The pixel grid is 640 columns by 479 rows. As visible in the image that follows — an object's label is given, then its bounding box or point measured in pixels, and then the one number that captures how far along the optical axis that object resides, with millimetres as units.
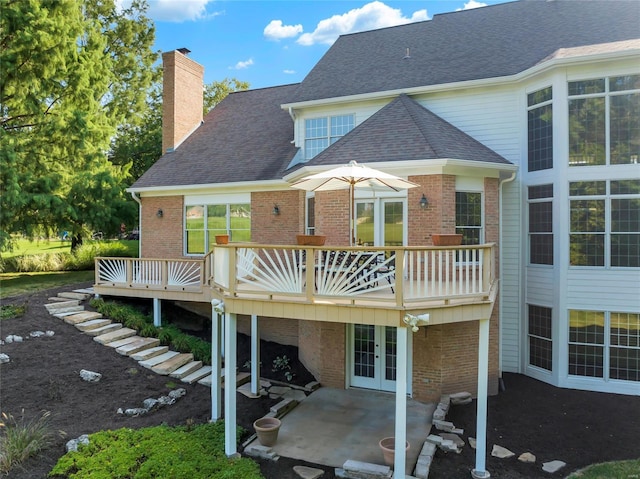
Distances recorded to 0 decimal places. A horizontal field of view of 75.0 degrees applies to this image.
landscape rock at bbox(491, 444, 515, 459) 7473
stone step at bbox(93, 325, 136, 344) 11391
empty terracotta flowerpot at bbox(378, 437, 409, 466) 6863
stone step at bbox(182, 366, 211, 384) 10318
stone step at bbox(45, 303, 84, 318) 12616
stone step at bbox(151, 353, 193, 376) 10492
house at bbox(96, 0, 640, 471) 9703
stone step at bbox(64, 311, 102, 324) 12234
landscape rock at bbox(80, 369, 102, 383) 9660
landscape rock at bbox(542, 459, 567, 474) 7027
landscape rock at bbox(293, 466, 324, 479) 6738
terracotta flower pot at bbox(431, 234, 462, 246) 8008
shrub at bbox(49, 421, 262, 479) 6629
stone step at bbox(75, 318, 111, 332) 11905
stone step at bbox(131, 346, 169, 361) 10938
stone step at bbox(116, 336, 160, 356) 11031
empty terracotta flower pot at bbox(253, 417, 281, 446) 7613
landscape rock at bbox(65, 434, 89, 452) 7184
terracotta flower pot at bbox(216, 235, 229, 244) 9609
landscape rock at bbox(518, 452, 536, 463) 7309
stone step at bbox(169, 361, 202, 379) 10430
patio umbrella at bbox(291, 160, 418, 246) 7635
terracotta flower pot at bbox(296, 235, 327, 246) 8227
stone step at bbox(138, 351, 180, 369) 10656
